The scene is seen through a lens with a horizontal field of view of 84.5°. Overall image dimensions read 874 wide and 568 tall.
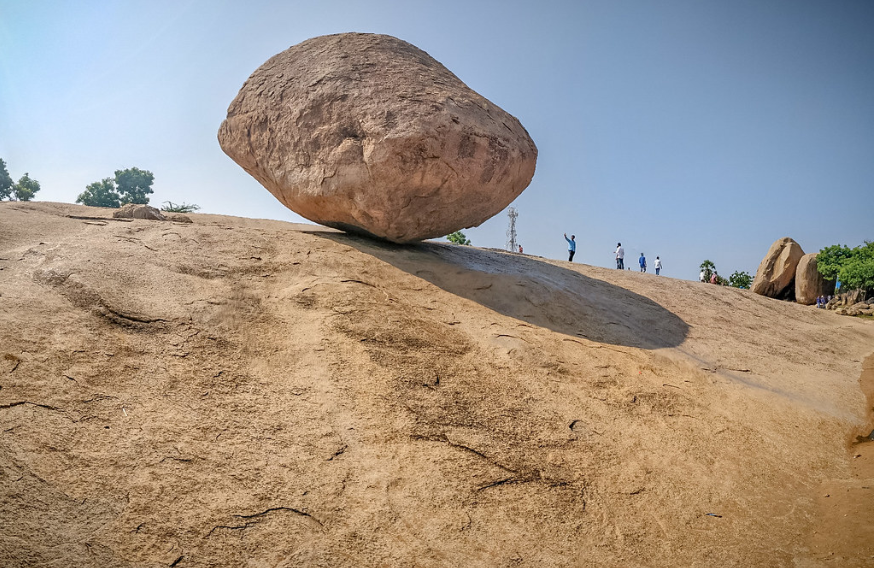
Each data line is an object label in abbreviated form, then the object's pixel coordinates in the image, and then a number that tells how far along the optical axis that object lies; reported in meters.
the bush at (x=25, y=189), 31.33
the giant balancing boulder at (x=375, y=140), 5.41
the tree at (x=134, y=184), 34.50
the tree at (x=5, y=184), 31.94
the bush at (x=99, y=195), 32.47
